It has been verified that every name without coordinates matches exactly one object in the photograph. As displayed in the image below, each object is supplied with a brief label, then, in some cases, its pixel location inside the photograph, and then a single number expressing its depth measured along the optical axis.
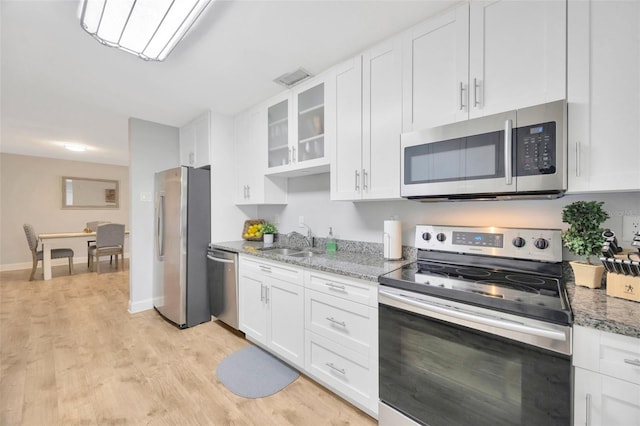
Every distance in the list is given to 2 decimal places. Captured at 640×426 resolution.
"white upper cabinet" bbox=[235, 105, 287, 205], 2.83
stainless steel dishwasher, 2.64
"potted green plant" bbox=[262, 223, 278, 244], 2.99
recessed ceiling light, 4.70
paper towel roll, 1.96
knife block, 1.05
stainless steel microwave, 1.23
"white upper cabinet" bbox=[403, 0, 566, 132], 1.26
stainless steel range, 1.01
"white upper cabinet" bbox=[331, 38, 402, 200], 1.79
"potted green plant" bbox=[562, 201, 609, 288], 1.22
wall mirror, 6.09
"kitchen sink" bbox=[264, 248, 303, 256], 2.48
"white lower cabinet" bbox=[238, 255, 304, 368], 1.98
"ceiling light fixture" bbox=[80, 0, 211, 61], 1.46
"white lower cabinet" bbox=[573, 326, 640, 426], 0.87
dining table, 4.85
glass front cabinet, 2.28
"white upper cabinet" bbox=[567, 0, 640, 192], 1.09
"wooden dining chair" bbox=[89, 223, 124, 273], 5.17
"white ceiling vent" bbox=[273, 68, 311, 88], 2.22
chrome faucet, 2.71
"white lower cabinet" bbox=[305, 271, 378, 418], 1.55
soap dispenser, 2.45
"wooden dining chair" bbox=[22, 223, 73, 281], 4.82
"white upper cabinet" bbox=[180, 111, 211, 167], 3.11
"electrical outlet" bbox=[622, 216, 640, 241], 1.30
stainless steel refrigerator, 2.84
